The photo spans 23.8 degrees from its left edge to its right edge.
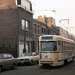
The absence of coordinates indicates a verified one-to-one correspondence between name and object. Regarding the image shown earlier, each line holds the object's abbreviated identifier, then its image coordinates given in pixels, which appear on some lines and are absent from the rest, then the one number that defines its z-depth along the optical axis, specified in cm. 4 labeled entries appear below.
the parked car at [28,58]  2032
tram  1644
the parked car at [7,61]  1473
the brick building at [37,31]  3678
